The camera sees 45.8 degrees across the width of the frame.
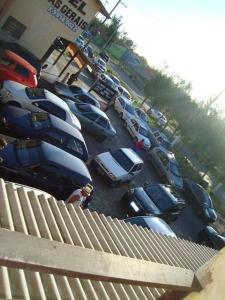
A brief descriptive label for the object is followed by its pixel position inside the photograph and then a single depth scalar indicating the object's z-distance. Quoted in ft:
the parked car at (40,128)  31.53
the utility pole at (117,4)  111.36
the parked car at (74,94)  48.00
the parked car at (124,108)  63.64
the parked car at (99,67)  82.38
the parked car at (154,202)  36.72
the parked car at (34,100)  35.49
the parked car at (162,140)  69.07
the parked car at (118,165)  38.51
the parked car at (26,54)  46.69
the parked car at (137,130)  59.67
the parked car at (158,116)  91.88
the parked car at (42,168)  25.53
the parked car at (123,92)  81.37
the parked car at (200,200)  55.12
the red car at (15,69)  39.60
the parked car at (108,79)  79.74
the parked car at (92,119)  45.55
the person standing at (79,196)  27.70
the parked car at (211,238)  46.16
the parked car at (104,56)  115.25
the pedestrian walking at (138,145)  58.66
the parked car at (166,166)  55.98
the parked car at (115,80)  85.97
